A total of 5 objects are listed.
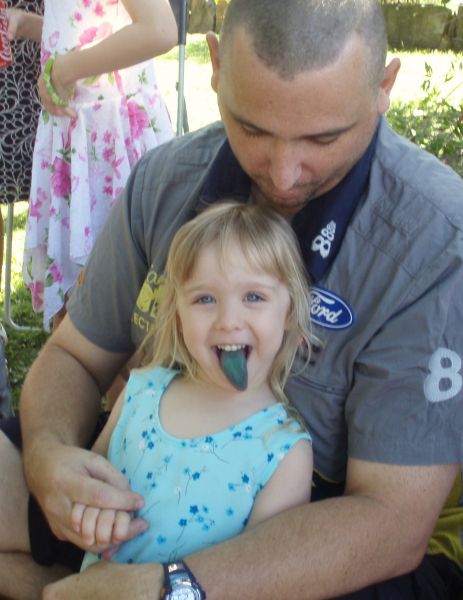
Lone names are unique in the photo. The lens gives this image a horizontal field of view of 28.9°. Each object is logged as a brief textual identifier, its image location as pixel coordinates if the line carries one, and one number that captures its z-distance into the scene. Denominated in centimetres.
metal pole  362
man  166
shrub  344
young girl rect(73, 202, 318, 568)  179
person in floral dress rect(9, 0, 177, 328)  289
